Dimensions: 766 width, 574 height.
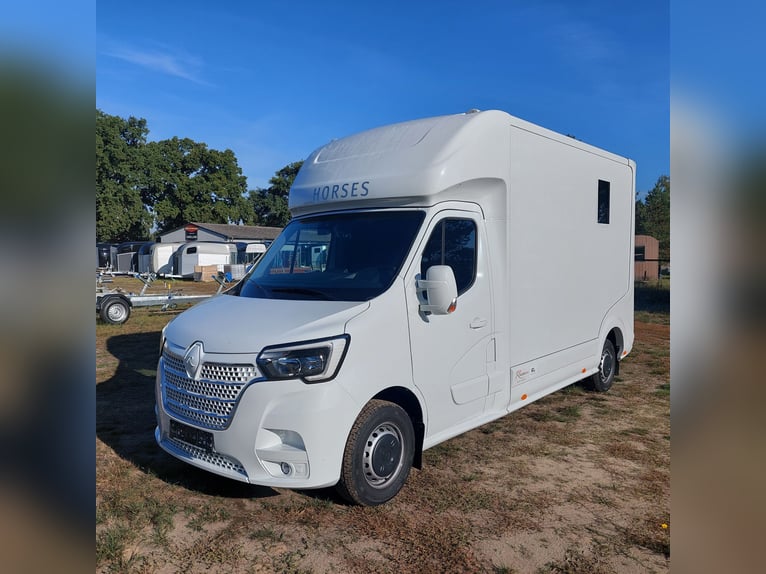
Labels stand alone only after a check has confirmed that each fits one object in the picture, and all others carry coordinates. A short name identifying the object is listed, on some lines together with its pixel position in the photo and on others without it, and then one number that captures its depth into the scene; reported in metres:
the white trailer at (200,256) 37.22
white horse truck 3.83
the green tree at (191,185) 56.25
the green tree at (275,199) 70.62
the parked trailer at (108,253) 42.66
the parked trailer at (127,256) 43.62
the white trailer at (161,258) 40.12
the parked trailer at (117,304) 14.02
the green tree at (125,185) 45.34
